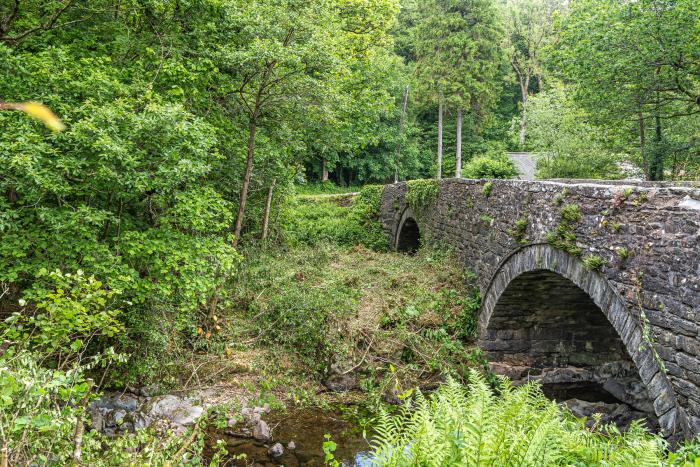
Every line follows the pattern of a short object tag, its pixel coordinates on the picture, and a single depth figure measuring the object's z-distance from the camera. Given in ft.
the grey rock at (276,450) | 19.79
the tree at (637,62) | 34.24
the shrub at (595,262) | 17.14
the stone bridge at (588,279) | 13.87
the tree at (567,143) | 48.91
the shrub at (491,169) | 51.85
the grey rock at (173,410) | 21.13
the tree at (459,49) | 75.25
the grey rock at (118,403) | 21.40
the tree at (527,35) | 111.55
